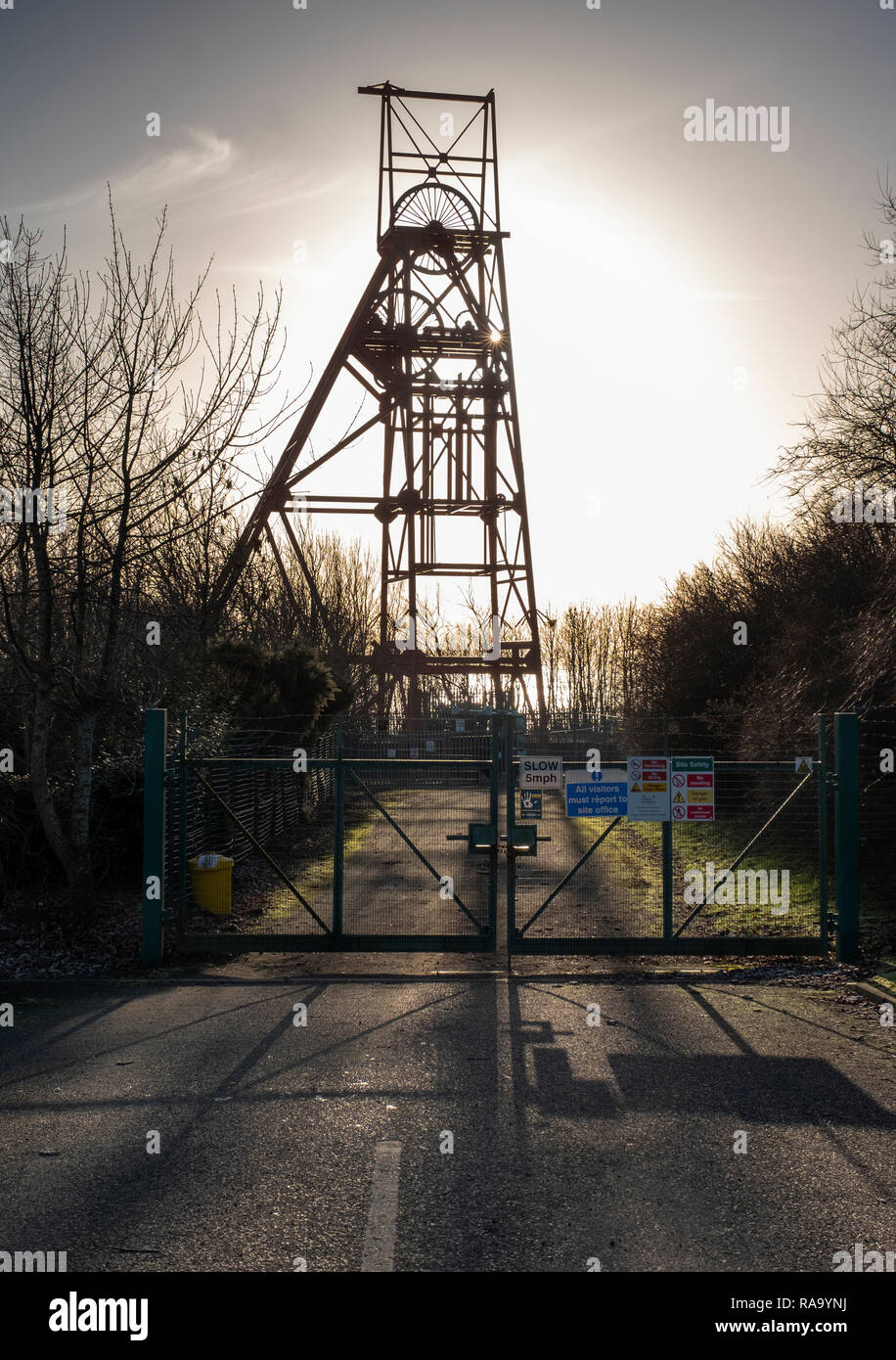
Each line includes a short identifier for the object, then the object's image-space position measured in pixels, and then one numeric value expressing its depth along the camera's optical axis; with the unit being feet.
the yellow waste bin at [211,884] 41.04
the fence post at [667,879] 35.63
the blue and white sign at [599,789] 36.24
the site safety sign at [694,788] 36.19
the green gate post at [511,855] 34.94
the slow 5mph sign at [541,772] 35.94
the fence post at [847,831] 35.35
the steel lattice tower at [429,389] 94.84
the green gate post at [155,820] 35.35
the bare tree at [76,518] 38.24
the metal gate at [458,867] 35.88
